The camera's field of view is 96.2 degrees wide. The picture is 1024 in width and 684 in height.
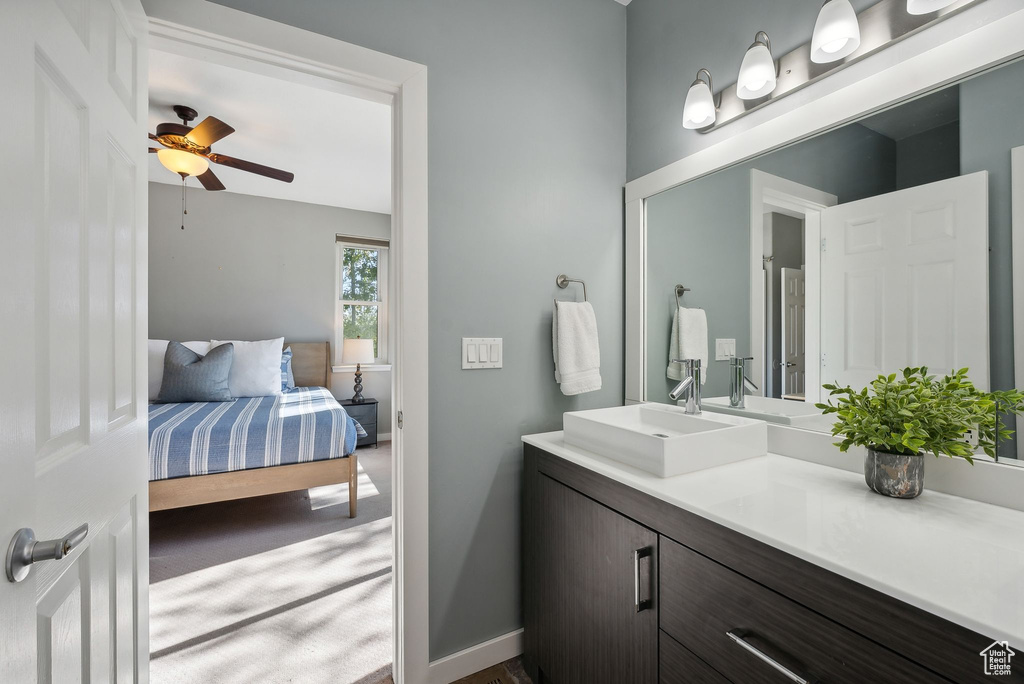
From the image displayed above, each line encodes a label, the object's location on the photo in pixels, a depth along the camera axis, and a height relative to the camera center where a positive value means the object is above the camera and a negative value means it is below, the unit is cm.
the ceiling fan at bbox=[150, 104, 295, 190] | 253 +112
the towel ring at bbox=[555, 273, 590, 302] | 177 +22
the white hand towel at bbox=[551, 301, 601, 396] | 168 -4
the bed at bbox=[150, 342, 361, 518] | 253 -67
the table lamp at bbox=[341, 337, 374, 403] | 473 -16
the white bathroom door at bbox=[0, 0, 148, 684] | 58 +1
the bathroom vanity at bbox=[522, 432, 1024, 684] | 64 -41
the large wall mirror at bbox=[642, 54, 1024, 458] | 98 +23
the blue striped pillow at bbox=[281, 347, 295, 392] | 428 -34
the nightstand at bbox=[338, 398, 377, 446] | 458 -78
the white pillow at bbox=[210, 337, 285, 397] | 384 -27
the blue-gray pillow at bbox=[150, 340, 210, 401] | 370 -22
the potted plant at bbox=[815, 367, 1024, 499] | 91 -17
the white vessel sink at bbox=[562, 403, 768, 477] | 116 -29
